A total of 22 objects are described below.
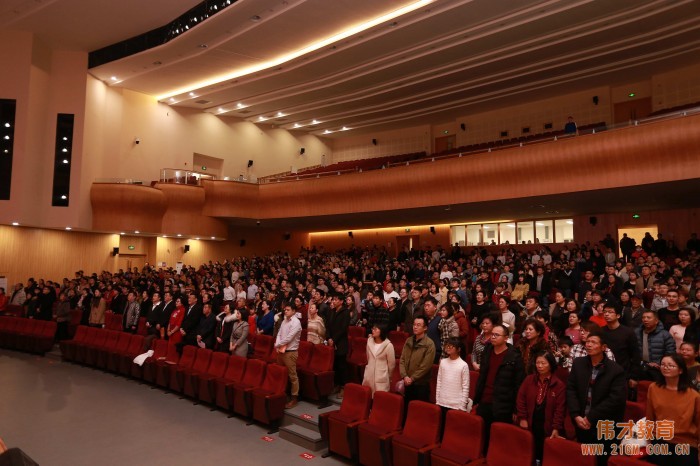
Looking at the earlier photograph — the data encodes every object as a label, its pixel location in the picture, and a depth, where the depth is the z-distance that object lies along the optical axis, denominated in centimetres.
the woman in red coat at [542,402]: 323
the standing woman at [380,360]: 448
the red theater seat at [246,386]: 543
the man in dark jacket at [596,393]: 300
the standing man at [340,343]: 583
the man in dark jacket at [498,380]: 349
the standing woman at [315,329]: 616
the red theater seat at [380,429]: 391
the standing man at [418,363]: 418
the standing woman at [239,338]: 625
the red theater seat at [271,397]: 514
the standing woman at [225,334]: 653
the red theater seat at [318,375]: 559
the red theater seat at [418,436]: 363
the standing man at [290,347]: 559
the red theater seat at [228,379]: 571
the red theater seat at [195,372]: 618
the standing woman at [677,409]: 275
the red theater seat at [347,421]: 424
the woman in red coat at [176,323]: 711
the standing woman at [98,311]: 944
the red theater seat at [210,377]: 593
